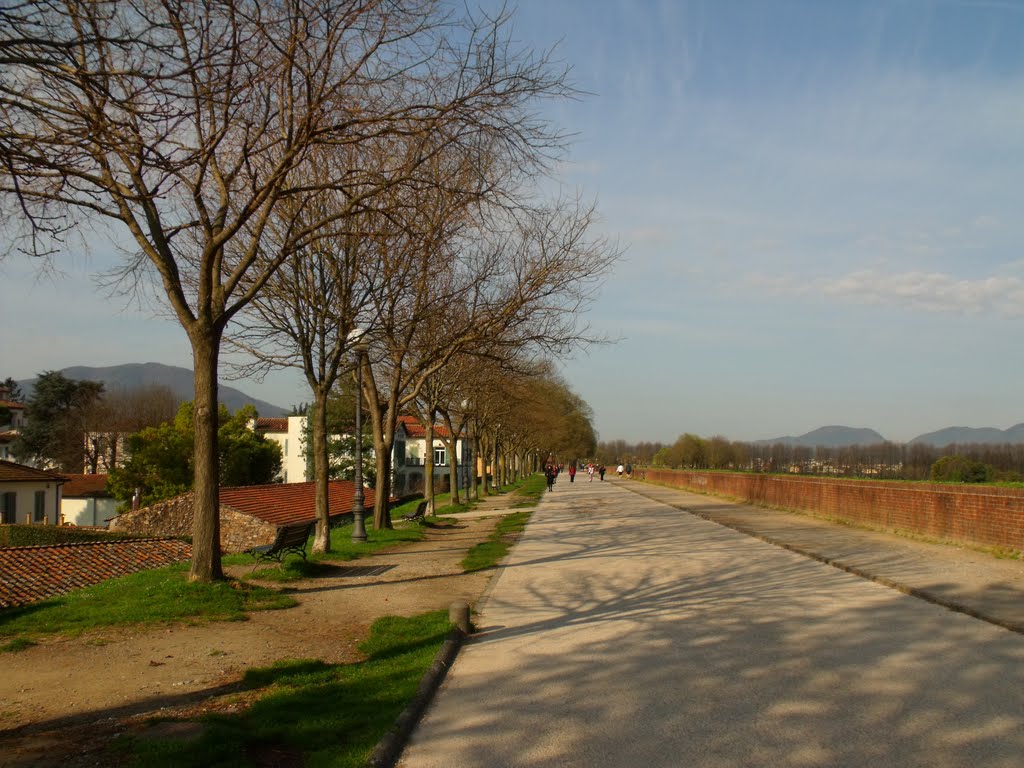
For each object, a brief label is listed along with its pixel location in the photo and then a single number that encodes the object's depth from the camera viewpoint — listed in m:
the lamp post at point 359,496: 19.28
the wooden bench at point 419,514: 27.45
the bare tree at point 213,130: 6.26
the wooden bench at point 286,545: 13.93
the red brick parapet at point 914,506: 15.79
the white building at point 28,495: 46.91
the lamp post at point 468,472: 41.65
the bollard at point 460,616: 9.48
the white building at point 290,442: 96.21
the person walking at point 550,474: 58.21
